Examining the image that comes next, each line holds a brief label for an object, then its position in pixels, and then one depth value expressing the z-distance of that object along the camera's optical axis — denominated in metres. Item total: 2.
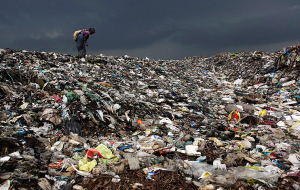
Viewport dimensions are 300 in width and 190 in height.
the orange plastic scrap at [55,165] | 2.34
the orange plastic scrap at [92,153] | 2.60
